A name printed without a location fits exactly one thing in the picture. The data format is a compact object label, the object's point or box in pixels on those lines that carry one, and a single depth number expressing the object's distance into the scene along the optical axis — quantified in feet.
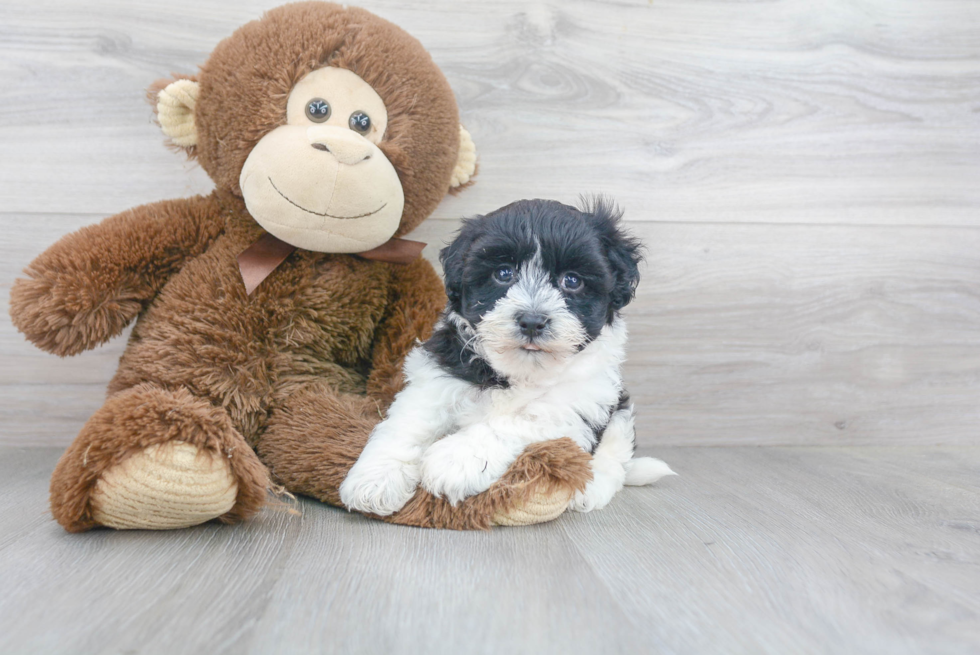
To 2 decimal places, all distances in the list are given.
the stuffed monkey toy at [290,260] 2.15
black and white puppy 2.02
